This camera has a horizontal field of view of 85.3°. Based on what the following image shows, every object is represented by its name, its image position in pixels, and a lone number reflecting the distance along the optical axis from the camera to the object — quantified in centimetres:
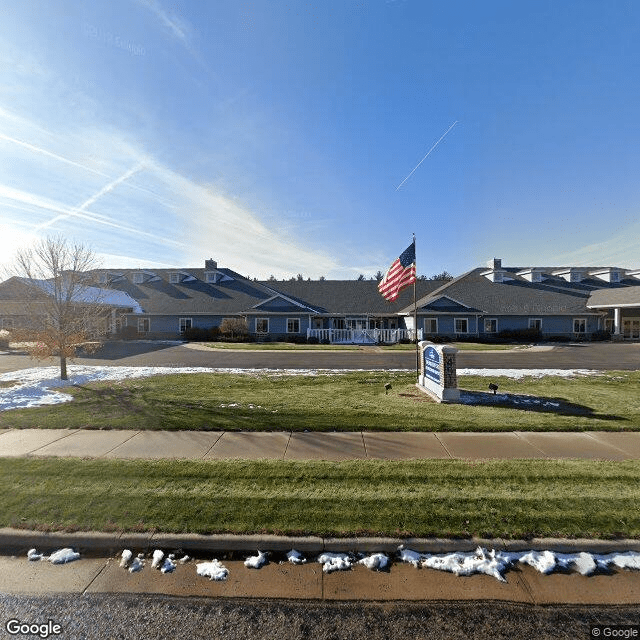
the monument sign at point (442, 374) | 946
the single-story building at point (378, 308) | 3222
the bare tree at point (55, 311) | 1280
